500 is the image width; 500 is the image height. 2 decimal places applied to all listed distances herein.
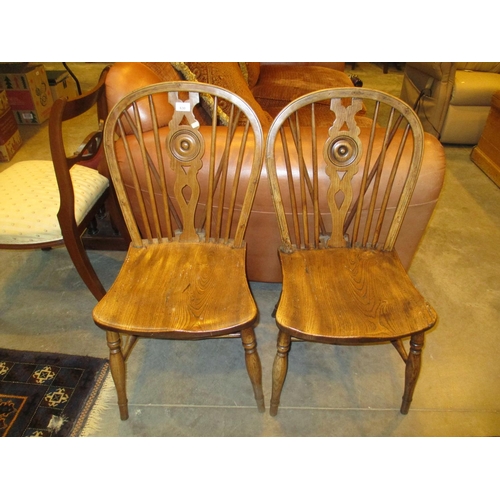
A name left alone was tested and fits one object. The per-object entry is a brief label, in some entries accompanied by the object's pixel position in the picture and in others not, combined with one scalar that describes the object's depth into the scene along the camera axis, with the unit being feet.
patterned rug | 4.14
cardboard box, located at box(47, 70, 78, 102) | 11.14
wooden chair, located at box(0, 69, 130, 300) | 4.05
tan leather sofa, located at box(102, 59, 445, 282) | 4.19
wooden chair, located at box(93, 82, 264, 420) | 3.45
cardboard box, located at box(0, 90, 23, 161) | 8.79
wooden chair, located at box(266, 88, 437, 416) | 3.43
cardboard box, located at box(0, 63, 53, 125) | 9.58
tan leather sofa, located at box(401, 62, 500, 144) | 9.03
